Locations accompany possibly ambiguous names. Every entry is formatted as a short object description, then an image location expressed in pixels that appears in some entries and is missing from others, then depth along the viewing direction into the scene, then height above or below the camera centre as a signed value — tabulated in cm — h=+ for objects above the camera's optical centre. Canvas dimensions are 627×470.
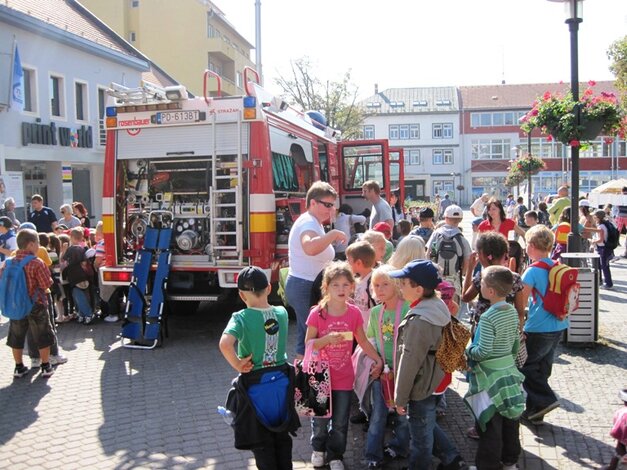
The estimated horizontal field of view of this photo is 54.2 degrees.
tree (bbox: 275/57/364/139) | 3450 +633
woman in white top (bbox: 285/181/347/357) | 534 -42
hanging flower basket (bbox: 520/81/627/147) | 825 +120
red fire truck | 795 +36
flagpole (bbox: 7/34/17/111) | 1688 +345
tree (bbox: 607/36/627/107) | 2139 +506
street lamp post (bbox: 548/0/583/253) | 795 +147
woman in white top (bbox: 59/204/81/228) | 1199 -17
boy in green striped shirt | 406 -119
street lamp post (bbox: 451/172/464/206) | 6389 +236
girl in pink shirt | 412 -93
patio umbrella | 2803 +79
